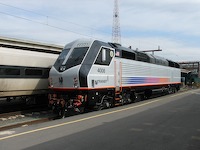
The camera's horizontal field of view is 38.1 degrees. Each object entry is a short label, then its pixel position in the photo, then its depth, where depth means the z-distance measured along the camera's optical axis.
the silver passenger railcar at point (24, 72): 14.26
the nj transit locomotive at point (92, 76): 13.26
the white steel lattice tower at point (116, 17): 65.31
